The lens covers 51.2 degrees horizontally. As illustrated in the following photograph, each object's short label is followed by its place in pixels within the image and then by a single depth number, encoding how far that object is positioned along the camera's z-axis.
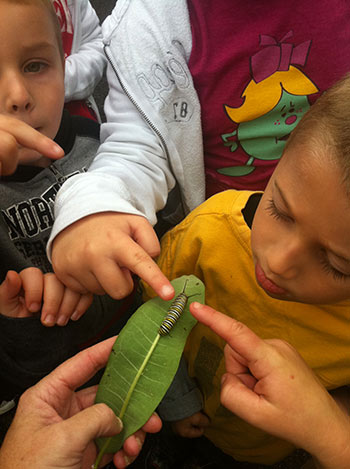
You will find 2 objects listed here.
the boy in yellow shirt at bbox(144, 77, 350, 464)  0.50
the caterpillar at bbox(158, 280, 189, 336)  0.56
